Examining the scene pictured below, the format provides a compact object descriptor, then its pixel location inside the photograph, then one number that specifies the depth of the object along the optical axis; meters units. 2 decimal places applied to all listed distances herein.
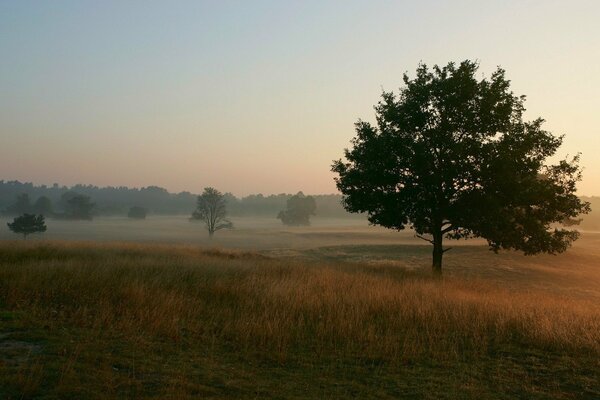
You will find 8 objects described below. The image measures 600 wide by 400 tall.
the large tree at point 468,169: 20.14
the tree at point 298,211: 121.56
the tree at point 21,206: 105.94
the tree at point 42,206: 107.31
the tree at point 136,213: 135.25
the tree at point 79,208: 111.46
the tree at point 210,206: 79.56
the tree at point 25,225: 63.75
